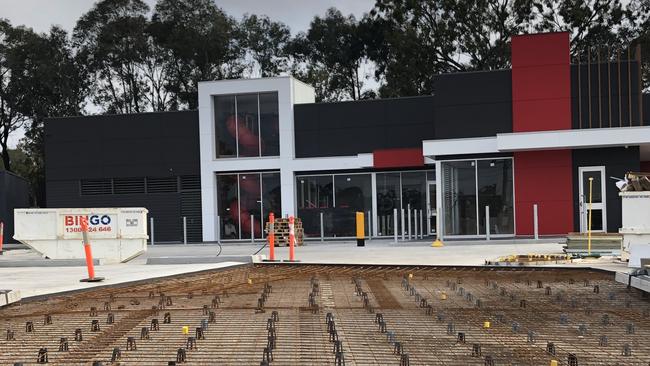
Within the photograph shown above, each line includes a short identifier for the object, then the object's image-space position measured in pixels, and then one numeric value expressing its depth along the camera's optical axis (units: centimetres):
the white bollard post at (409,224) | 2784
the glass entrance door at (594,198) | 2584
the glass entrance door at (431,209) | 2944
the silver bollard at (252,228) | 3099
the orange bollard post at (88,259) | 1398
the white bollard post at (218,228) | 3209
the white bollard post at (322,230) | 3017
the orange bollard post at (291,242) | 1852
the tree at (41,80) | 5347
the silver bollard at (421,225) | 2949
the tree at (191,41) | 5322
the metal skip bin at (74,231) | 2059
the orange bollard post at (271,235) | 1839
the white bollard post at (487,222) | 2627
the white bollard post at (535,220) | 2483
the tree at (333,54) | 5594
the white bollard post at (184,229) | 3173
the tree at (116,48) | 5322
